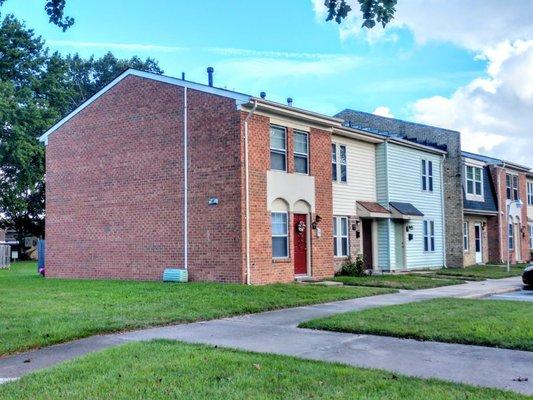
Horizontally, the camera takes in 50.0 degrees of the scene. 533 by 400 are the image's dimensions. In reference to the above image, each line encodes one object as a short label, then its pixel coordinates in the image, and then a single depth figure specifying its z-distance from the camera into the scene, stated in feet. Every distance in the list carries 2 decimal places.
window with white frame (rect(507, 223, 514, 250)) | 109.40
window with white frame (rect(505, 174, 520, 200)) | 109.64
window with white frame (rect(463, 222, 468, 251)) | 95.22
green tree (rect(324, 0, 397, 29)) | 19.02
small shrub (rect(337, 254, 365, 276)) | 70.85
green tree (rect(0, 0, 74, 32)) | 20.79
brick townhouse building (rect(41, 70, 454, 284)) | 56.49
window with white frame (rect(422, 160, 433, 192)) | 87.56
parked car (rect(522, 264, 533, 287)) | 57.57
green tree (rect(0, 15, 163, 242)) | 124.98
